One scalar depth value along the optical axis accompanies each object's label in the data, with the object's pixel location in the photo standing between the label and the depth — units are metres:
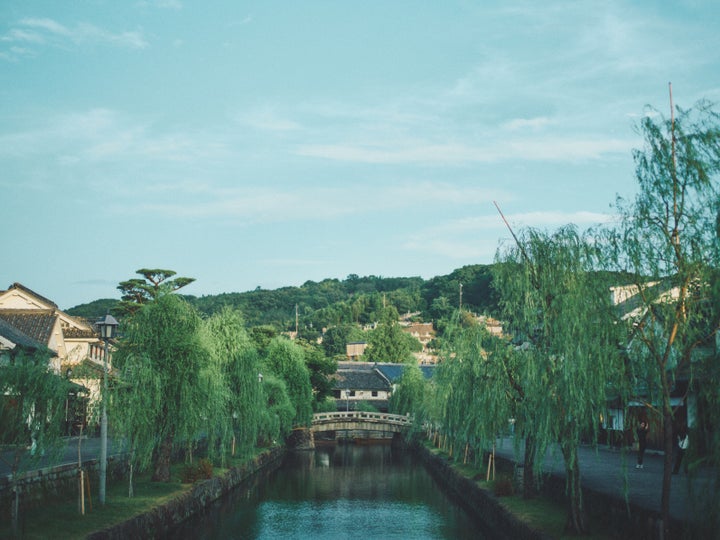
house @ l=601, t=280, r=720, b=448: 14.87
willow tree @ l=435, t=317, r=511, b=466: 22.25
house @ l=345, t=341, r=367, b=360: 161.88
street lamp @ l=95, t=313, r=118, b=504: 20.56
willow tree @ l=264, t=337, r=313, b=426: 58.38
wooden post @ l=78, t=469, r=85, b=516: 18.94
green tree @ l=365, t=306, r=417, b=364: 121.44
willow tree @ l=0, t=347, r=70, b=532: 16.39
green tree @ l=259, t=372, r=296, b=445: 49.03
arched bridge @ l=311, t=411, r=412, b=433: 66.31
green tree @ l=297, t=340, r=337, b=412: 70.81
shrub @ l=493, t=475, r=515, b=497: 25.64
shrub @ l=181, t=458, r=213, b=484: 28.27
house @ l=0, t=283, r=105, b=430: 36.28
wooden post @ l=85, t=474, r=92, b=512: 20.69
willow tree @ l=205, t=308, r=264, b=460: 36.91
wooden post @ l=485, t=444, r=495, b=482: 30.04
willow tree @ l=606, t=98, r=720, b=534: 14.65
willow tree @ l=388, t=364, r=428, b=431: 66.03
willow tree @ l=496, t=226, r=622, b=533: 16.67
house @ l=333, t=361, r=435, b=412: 87.69
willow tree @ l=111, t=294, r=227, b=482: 24.03
